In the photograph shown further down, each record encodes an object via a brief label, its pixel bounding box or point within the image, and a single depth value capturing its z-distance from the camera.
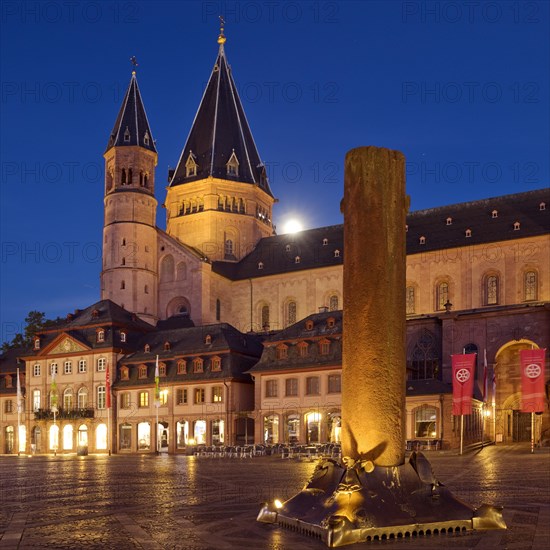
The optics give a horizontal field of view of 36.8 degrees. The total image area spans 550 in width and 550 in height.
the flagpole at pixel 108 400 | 64.62
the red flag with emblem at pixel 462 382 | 43.72
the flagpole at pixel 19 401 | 65.89
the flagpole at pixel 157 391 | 62.66
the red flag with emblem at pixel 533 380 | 41.59
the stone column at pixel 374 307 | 12.23
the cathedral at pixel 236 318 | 62.59
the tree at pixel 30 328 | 91.00
